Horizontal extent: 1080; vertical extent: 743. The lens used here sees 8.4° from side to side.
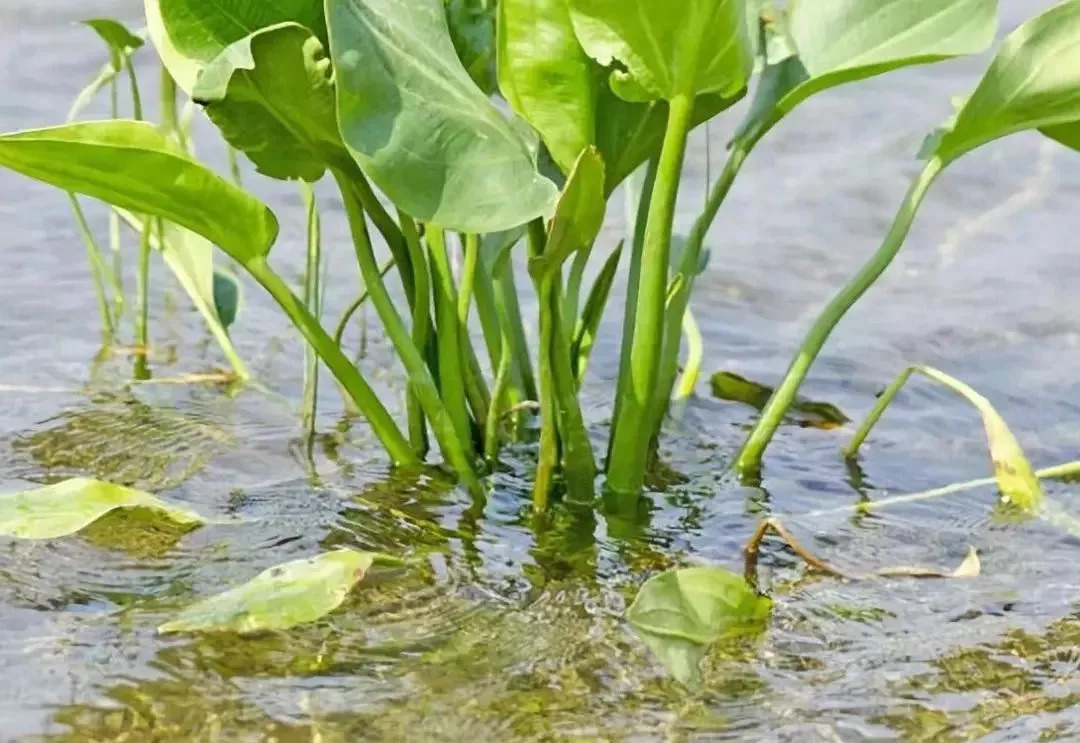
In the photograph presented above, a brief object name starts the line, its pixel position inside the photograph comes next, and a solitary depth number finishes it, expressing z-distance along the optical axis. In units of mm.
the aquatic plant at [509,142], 3735
